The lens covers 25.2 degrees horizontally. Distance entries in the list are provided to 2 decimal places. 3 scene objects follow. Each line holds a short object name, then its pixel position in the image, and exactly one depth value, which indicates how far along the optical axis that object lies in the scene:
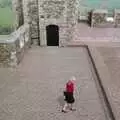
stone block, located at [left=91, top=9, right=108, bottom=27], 26.20
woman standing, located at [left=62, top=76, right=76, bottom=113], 9.95
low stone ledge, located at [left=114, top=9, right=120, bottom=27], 26.17
